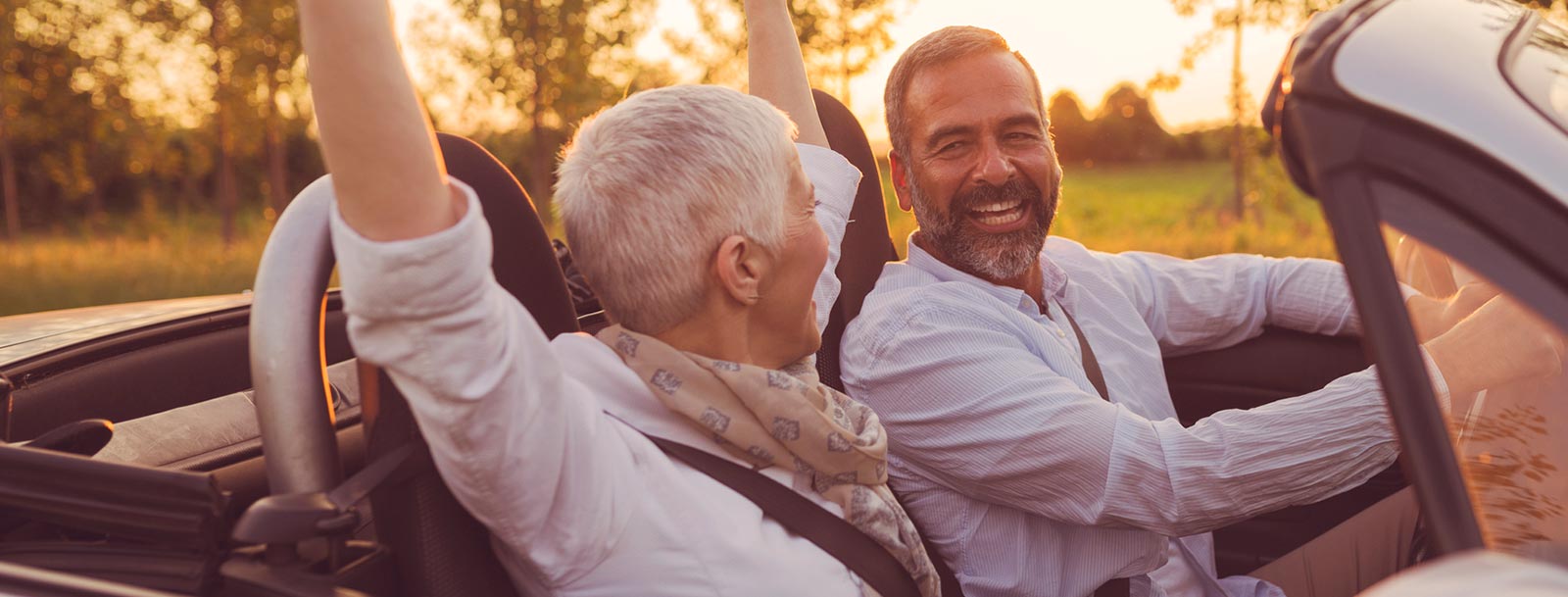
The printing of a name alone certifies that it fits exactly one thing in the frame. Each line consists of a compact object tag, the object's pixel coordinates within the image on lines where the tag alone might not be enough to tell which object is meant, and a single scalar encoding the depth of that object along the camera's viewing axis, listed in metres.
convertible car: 0.90
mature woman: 1.09
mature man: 1.88
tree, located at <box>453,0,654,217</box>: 14.02
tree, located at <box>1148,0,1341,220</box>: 10.95
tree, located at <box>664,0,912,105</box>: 13.20
